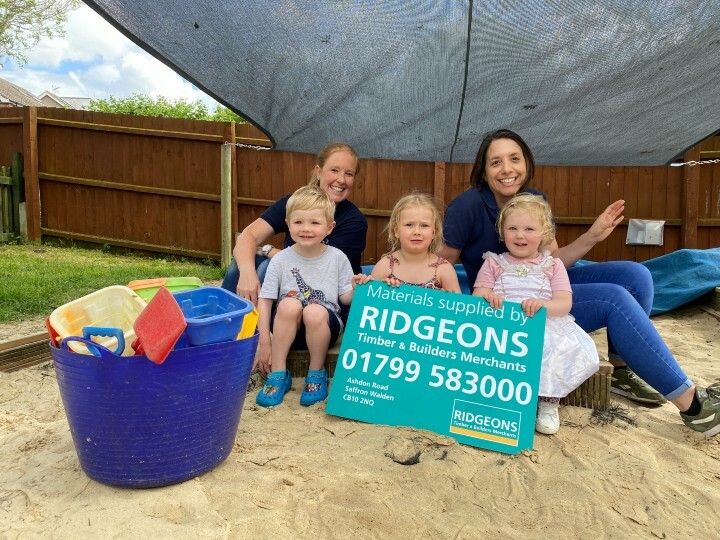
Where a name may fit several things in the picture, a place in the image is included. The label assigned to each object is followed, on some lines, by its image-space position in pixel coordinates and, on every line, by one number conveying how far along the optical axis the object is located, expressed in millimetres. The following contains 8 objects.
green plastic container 2068
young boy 2408
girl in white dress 2240
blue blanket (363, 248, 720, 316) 4426
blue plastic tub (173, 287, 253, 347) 1592
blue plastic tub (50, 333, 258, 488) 1564
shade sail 2133
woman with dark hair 2215
